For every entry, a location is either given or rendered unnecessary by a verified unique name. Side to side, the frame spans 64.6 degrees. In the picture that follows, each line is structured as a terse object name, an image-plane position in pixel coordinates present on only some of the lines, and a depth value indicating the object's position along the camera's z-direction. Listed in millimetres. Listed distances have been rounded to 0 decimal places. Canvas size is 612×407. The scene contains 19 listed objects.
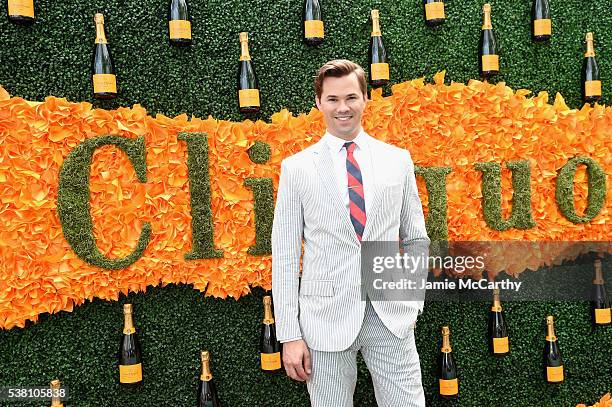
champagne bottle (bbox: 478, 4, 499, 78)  2791
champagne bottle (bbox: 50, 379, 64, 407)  2355
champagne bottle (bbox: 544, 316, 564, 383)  2857
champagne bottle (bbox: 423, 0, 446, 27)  2744
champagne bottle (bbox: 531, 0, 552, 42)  2844
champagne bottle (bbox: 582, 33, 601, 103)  2889
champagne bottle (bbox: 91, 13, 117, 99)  2418
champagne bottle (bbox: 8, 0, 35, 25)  2342
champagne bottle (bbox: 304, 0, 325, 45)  2627
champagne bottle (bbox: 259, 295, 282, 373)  2590
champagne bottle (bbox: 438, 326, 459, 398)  2773
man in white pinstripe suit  1743
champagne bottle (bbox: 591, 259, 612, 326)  2928
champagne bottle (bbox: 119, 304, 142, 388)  2477
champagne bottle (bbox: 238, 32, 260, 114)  2561
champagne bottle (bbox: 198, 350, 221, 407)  2557
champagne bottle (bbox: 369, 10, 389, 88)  2682
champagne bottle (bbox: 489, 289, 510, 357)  2820
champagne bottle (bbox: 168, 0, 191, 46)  2506
